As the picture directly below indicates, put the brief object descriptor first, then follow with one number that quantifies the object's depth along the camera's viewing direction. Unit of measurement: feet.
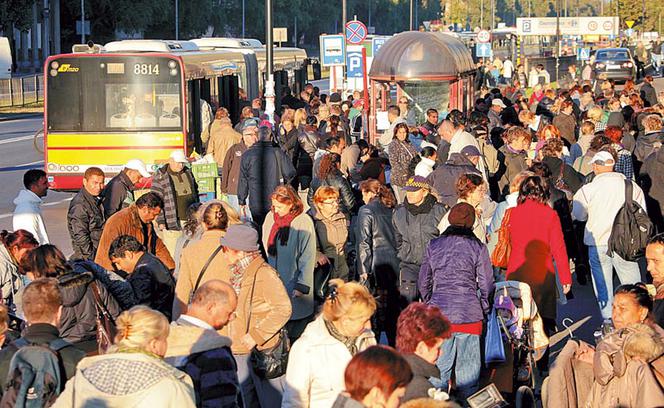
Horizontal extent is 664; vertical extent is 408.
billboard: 306.49
